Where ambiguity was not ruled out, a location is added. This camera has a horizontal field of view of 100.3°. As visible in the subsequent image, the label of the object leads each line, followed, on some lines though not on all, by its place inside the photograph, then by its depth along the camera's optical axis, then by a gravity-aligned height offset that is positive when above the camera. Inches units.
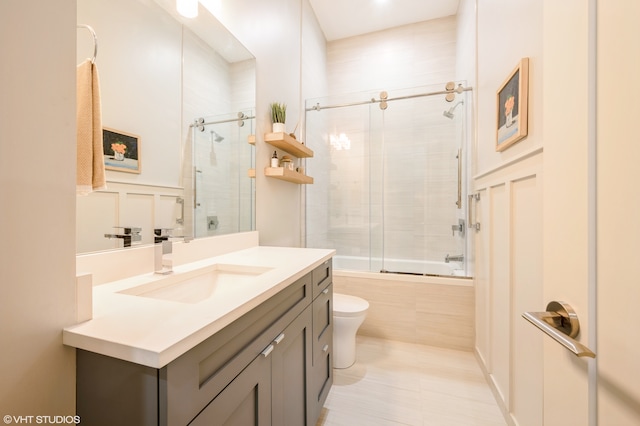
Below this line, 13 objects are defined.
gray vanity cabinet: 20.6 -15.8
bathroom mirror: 36.0 +16.2
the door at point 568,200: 15.9 +0.7
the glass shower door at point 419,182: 106.7 +12.2
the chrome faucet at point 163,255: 41.7 -7.0
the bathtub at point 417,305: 84.4 -31.4
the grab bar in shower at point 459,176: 101.0 +13.0
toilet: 71.8 -32.6
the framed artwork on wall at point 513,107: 45.5 +19.7
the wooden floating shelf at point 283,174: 75.5 +10.9
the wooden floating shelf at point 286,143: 74.4 +20.0
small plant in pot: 76.4 +27.7
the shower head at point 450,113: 104.8 +39.3
